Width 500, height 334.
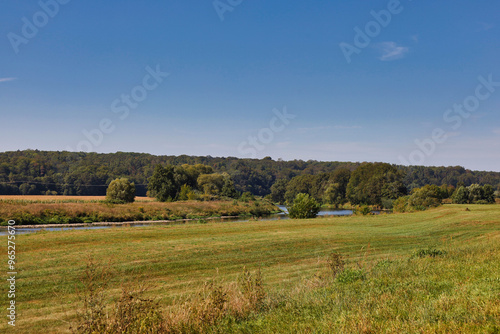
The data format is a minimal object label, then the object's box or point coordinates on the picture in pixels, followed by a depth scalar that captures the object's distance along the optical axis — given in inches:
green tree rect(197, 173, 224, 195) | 3440.0
